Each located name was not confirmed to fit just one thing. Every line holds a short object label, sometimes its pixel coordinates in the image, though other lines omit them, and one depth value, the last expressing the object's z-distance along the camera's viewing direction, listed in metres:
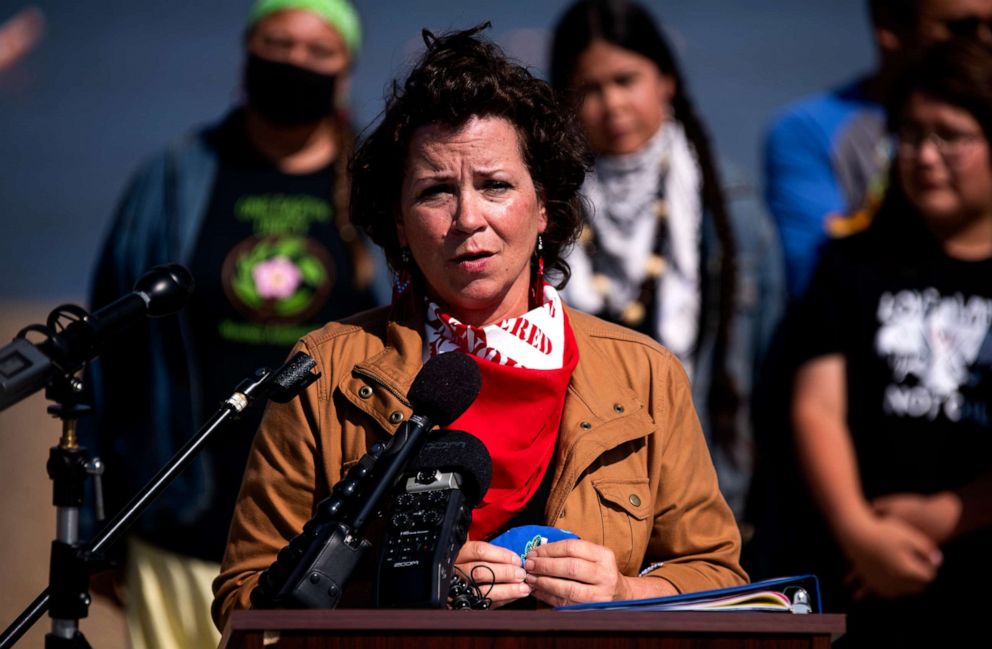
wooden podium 4.87
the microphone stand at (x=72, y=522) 5.39
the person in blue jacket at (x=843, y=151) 11.59
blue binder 5.11
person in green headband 10.55
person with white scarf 11.35
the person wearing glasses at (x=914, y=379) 10.23
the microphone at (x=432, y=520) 5.32
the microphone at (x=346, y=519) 5.12
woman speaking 6.61
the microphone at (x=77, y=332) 5.18
